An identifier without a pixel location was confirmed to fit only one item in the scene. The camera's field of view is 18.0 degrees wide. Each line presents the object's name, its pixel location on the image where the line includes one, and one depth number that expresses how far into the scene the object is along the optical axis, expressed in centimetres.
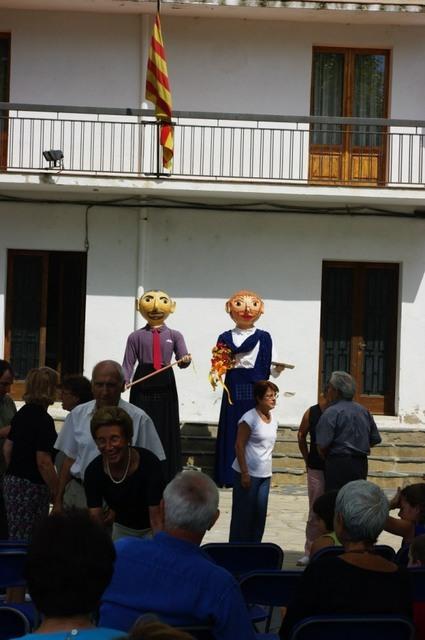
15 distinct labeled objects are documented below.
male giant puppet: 1504
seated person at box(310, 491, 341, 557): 809
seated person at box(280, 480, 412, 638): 564
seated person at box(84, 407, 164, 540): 742
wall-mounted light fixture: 1838
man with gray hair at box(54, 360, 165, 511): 843
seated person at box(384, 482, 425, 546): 809
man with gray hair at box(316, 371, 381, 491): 1088
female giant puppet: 1570
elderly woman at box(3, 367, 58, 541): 907
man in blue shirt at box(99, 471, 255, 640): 522
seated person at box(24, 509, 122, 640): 384
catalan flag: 1784
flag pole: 1833
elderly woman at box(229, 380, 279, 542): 1091
